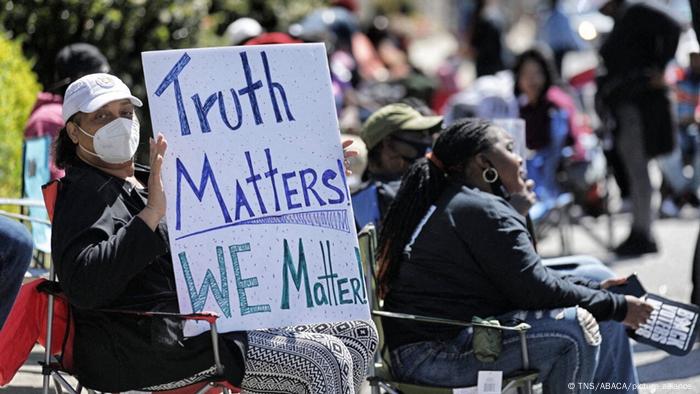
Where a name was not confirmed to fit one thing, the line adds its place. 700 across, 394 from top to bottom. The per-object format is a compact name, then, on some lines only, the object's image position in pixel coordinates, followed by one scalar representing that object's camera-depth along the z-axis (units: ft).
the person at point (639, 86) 60.70
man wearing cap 39.45
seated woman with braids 29.94
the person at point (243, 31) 55.83
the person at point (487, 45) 96.53
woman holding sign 26.00
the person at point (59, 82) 41.47
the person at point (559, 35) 94.22
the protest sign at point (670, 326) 31.71
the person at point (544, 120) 59.72
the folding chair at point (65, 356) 26.43
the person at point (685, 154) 76.33
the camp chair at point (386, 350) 29.68
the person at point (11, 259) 26.61
